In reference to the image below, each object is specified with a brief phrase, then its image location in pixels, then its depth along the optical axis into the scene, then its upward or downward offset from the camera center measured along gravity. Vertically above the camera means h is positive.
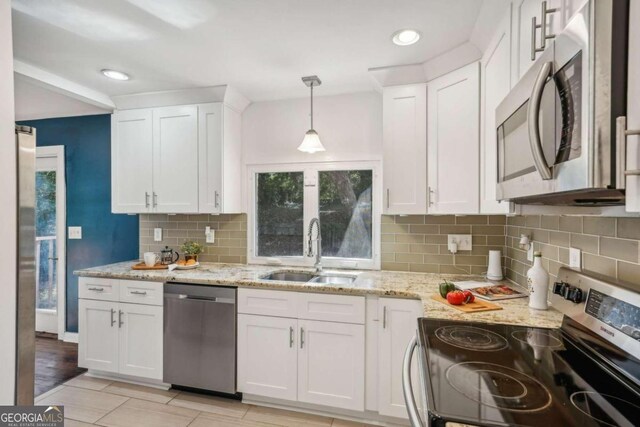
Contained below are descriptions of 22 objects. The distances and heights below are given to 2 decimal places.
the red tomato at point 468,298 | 1.61 -0.43
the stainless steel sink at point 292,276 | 2.65 -0.54
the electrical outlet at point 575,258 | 1.35 -0.19
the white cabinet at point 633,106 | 0.55 +0.19
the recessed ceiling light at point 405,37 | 1.80 +1.03
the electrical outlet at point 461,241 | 2.40 -0.21
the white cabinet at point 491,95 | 1.47 +0.61
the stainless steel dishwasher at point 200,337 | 2.23 -0.90
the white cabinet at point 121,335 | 2.38 -0.96
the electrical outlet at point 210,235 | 3.00 -0.22
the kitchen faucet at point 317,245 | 2.63 -0.28
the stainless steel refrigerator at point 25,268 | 1.22 -0.22
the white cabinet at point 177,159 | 2.66 +0.46
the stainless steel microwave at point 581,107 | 0.58 +0.22
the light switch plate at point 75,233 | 3.24 -0.22
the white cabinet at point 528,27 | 0.92 +0.65
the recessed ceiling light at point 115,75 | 2.33 +1.03
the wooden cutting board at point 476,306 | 1.52 -0.46
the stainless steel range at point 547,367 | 0.73 -0.46
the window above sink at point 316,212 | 2.70 +0.01
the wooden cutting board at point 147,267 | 2.62 -0.46
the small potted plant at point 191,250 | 2.80 -0.34
